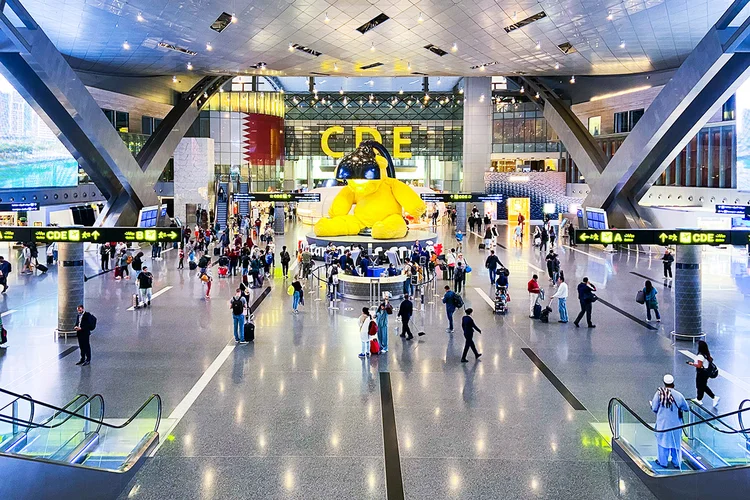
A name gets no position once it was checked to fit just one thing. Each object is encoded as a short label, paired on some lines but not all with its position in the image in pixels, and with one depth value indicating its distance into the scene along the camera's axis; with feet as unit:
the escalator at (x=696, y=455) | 21.85
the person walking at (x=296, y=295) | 58.59
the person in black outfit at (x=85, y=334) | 40.75
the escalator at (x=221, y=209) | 142.92
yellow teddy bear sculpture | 95.71
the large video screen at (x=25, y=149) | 103.35
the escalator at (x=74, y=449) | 19.60
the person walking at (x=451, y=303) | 50.75
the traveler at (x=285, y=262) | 78.36
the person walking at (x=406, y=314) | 49.16
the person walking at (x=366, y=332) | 43.42
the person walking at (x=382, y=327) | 45.44
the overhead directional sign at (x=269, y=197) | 135.33
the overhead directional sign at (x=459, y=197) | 142.82
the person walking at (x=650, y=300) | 54.75
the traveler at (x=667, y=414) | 24.88
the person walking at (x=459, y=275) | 69.00
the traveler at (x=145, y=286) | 60.85
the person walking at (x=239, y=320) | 47.14
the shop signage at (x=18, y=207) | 102.17
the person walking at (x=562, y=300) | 54.70
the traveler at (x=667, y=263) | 76.23
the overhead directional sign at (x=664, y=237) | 45.50
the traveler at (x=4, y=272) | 67.72
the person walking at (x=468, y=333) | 42.41
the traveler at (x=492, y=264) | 74.59
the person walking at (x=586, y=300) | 53.06
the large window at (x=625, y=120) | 149.47
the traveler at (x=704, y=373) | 33.73
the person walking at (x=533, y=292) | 56.65
